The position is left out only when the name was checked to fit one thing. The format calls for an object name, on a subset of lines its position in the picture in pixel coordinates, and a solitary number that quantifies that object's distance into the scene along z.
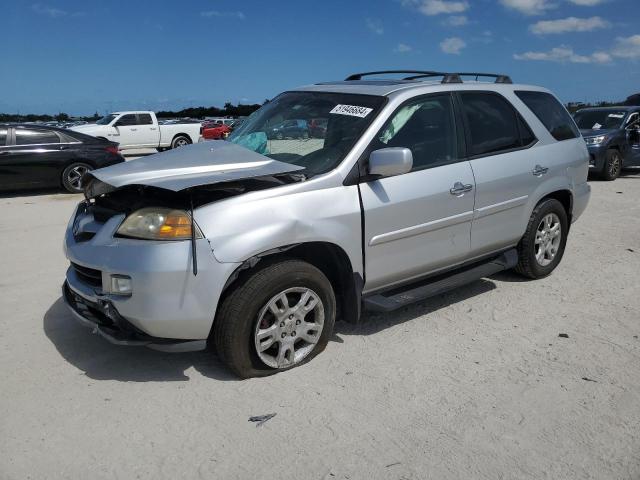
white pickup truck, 20.12
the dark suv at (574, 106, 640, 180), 12.25
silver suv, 3.17
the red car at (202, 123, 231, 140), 28.00
